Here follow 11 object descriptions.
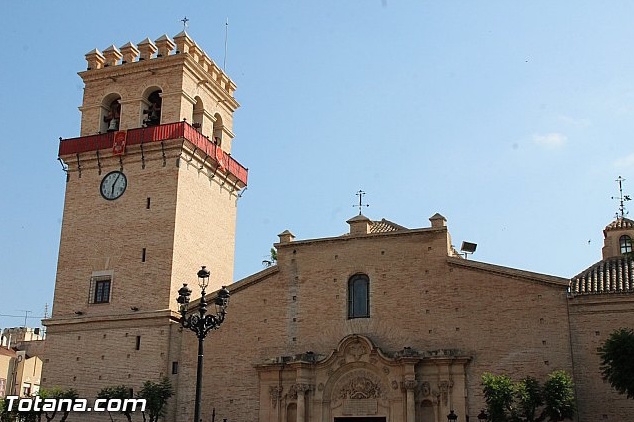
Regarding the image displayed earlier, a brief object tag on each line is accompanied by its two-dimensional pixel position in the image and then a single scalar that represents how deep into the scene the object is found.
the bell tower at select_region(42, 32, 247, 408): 32.31
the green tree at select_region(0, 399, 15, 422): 28.65
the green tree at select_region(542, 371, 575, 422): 24.67
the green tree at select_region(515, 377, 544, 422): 24.97
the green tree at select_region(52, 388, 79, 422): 30.71
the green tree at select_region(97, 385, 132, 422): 30.25
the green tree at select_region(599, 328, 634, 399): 22.42
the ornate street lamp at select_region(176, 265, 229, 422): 18.89
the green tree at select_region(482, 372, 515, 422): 24.86
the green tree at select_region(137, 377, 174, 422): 29.42
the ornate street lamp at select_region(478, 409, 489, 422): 25.72
